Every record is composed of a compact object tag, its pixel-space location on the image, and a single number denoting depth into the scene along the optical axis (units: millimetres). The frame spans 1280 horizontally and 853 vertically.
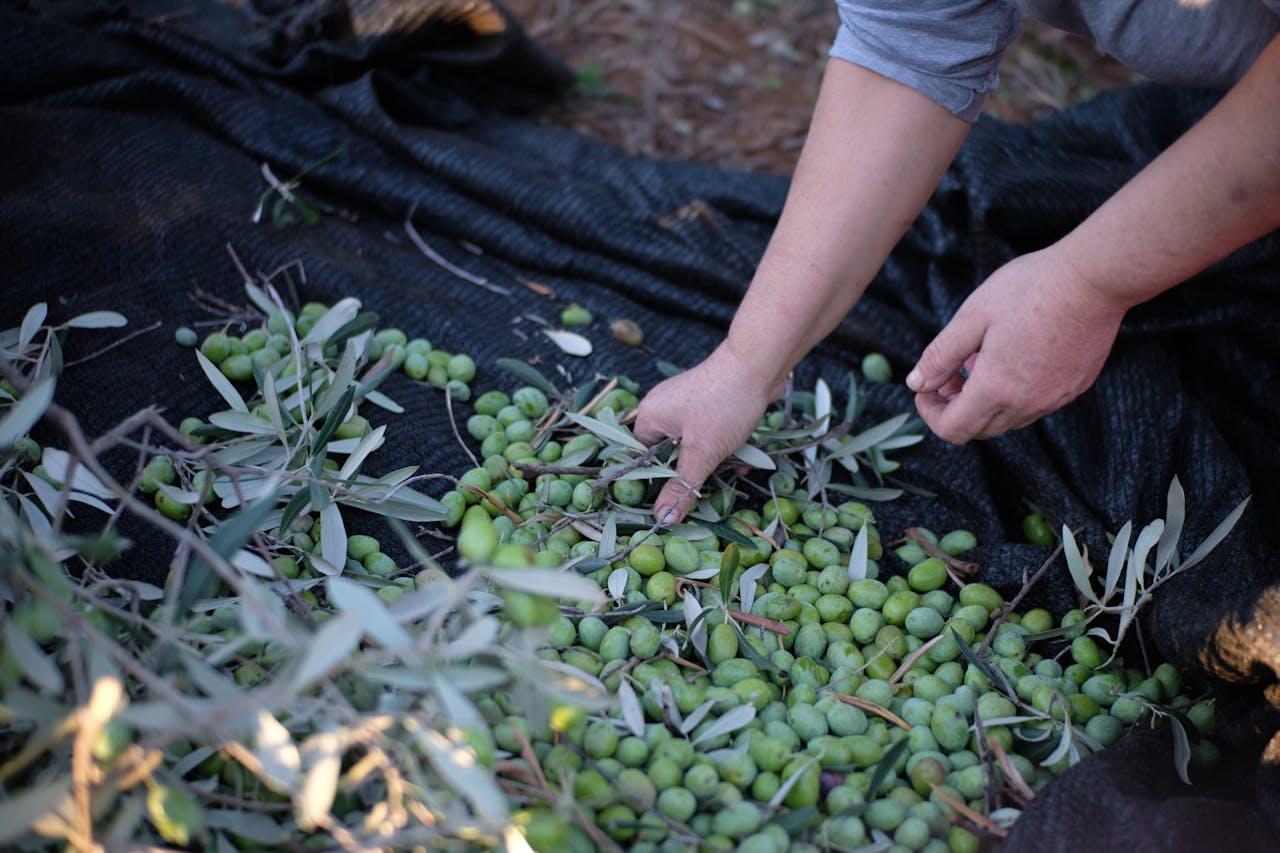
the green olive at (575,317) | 1814
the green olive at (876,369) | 1760
